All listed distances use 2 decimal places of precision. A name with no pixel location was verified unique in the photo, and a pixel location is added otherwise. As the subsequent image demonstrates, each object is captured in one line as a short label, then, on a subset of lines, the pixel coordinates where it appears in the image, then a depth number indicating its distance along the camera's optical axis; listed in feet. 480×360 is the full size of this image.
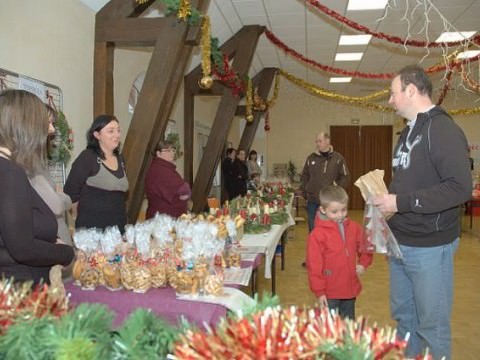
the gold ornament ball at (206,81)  14.49
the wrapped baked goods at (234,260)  7.95
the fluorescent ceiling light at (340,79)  34.15
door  42.39
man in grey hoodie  6.18
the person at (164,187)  13.46
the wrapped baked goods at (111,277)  6.51
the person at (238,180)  26.78
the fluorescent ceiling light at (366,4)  18.40
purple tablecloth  5.97
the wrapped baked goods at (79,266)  6.63
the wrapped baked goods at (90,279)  6.62
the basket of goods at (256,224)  11.61
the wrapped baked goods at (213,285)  6.34
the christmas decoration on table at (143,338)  2.75
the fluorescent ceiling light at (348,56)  27.17
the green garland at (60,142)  11.46
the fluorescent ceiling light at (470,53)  25.07
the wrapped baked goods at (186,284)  6.31
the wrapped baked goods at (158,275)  6.57
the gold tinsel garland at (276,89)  29.78
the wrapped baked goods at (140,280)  6.38
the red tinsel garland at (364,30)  16.74
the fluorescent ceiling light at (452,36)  22.41
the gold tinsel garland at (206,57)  14.15
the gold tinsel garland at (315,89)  29.73
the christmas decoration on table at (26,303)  2.99
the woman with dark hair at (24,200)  4.87
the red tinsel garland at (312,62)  21.77
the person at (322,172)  17.48
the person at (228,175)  26.81
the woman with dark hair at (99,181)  9.48
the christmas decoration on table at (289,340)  2.57
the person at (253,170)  30.17
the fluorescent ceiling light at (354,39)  23.60
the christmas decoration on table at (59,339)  2.66
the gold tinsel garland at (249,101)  23.57
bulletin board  10.03
